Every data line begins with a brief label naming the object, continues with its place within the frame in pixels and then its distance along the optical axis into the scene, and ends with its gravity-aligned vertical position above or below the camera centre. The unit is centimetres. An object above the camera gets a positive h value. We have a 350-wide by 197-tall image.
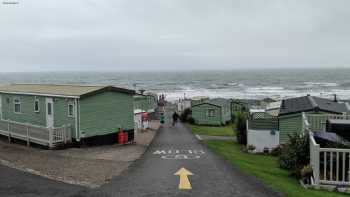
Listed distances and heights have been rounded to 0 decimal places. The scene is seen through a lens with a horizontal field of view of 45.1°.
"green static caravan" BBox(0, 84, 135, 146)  1966 -176
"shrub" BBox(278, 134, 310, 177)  1277 -254
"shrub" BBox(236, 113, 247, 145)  2514 -340
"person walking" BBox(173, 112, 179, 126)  3918 -426
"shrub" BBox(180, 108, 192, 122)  4461 -448
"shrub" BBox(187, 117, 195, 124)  4375 -493
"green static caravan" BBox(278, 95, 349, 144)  2086 -200
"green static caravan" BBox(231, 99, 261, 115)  4944 -387
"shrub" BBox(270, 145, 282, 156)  2129 -405
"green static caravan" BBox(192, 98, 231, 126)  4303 -416
